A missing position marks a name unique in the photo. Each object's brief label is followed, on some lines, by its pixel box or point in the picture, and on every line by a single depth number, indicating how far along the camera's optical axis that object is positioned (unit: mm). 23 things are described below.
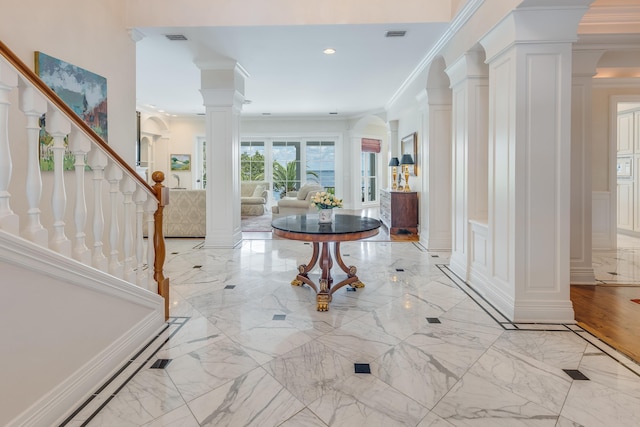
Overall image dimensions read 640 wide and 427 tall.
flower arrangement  3727
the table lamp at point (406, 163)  6910
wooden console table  6895
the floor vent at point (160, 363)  2295
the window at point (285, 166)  11766
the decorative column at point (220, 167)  5938
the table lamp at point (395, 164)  7838
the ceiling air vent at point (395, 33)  4546
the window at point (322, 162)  11797
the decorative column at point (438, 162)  5594
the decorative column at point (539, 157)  2867
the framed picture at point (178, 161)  11617
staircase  1539
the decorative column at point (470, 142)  3957
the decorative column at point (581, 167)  3867
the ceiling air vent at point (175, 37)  4598
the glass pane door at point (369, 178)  12164
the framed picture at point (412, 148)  6887
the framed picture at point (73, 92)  3109
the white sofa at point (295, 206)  8758
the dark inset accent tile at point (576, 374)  2148
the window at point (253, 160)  11734
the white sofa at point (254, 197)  10242
